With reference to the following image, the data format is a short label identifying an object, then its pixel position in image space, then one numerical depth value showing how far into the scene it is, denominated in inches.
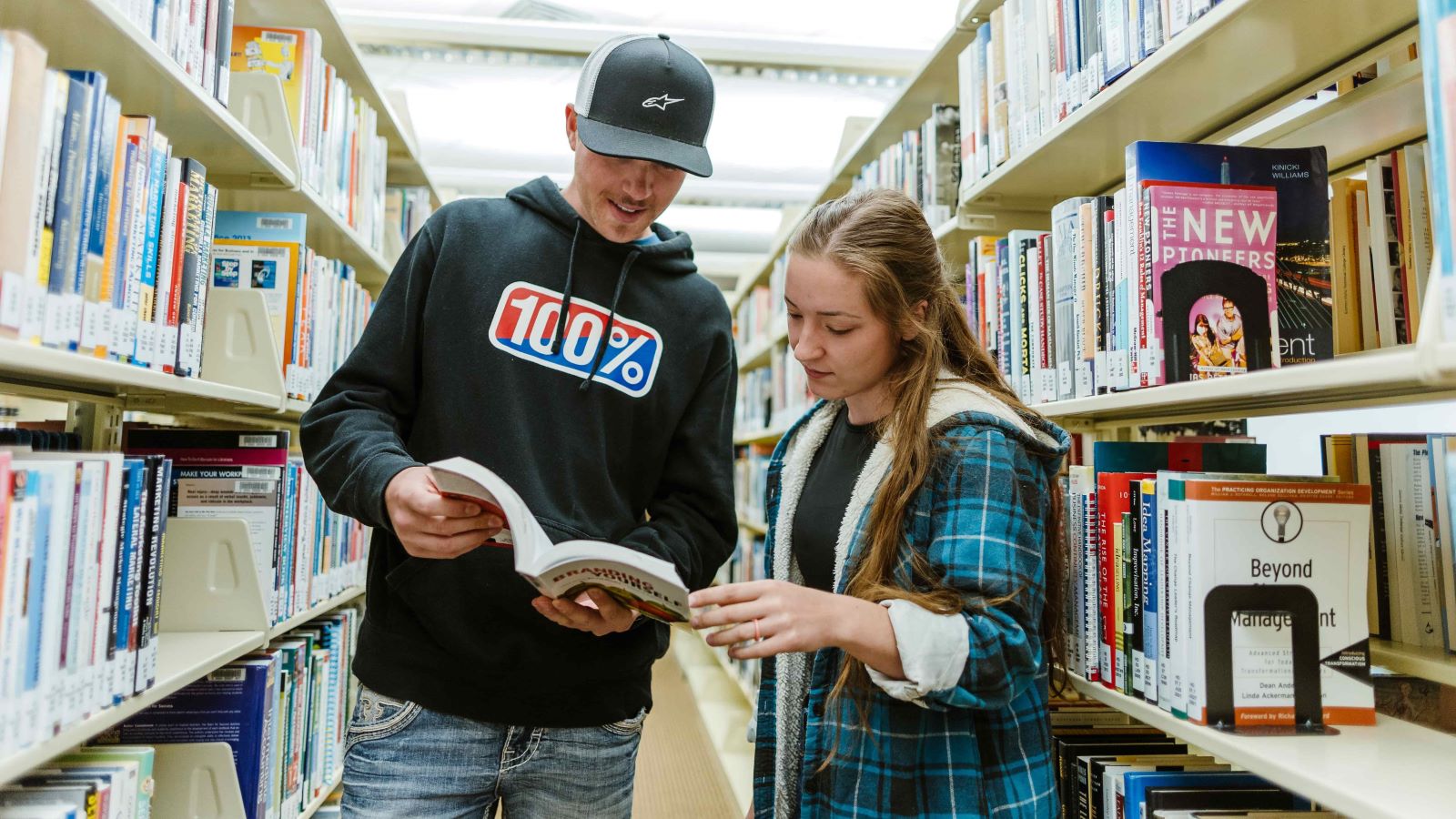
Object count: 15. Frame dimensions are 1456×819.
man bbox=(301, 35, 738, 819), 44.9
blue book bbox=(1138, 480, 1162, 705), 41.9
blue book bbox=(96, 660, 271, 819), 61.4
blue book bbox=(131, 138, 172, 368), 44.5
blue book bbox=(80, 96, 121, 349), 38.8
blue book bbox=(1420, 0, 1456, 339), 26.2
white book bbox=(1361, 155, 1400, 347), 45.2
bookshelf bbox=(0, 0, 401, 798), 38.7
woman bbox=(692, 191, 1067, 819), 37.1
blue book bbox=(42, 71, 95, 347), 36.0
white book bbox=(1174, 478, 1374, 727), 37.9
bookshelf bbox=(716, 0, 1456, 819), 30.5
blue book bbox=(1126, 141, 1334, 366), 43.1
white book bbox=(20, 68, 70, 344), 34.1
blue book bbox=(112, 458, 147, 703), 41.0
